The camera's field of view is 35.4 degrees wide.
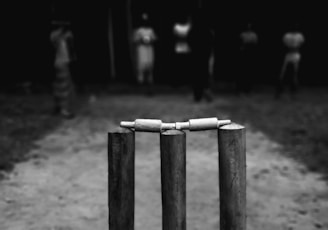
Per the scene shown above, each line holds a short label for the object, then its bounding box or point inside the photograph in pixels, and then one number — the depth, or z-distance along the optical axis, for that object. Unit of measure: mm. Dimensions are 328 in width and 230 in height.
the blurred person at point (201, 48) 12203
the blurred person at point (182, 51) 13758
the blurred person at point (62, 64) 9906
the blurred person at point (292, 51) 12695
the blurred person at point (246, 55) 13562
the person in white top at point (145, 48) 13992
